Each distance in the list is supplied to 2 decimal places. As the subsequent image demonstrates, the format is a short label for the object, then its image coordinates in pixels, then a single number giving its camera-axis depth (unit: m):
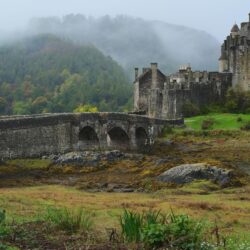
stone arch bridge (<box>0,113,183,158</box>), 46.12
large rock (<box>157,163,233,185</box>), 37.03
